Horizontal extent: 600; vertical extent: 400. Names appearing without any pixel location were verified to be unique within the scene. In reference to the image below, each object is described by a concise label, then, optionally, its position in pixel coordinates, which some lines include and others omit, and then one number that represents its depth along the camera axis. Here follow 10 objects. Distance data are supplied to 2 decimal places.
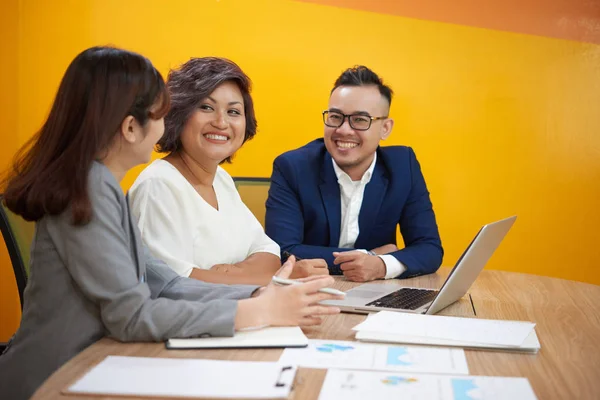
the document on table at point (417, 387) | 1.12
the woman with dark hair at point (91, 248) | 1.38
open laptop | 1.75
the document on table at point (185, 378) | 1.11
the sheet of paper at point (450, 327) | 1.48
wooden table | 1.21
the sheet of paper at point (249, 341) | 1.37
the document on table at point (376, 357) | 1.28
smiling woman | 2.06
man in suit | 2.88
